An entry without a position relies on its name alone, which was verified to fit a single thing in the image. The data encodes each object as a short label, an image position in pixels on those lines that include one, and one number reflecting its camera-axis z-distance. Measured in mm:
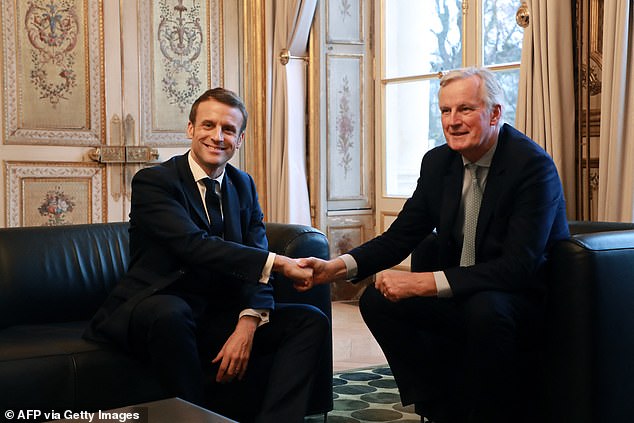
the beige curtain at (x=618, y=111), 3416
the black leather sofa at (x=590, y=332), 2174
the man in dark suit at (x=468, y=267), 2303
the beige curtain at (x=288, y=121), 5328
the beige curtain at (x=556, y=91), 3709
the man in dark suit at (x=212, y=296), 2271
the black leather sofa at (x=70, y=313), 2227
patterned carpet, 2795
